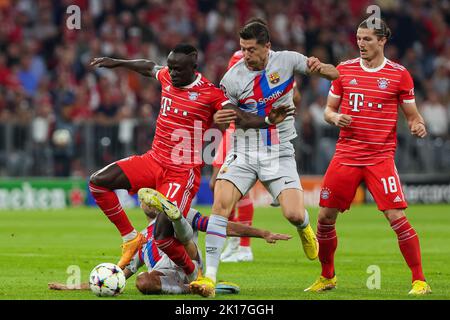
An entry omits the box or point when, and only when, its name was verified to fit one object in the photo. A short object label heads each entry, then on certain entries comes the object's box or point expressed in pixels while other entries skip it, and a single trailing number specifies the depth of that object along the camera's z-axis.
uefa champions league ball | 10.29
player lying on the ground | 10.65
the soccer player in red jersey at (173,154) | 11.49
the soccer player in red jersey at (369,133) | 11.05
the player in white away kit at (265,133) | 10.96
